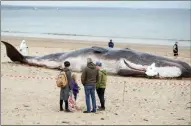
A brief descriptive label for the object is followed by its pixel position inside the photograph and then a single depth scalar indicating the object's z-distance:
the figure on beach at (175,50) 31.33
